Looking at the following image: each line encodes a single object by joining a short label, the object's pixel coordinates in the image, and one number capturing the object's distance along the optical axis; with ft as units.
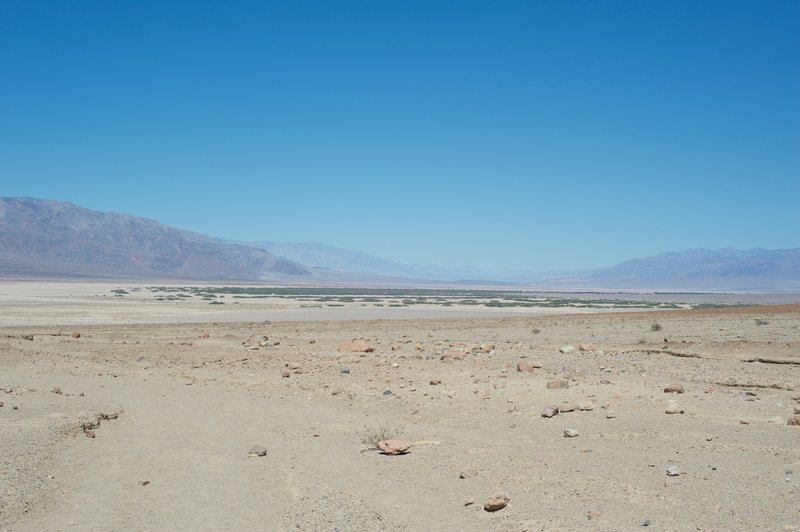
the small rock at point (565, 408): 38.73
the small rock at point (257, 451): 32.45
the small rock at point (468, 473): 28.53
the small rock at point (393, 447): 32.27
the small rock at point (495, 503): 24.49
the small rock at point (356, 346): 68.39
